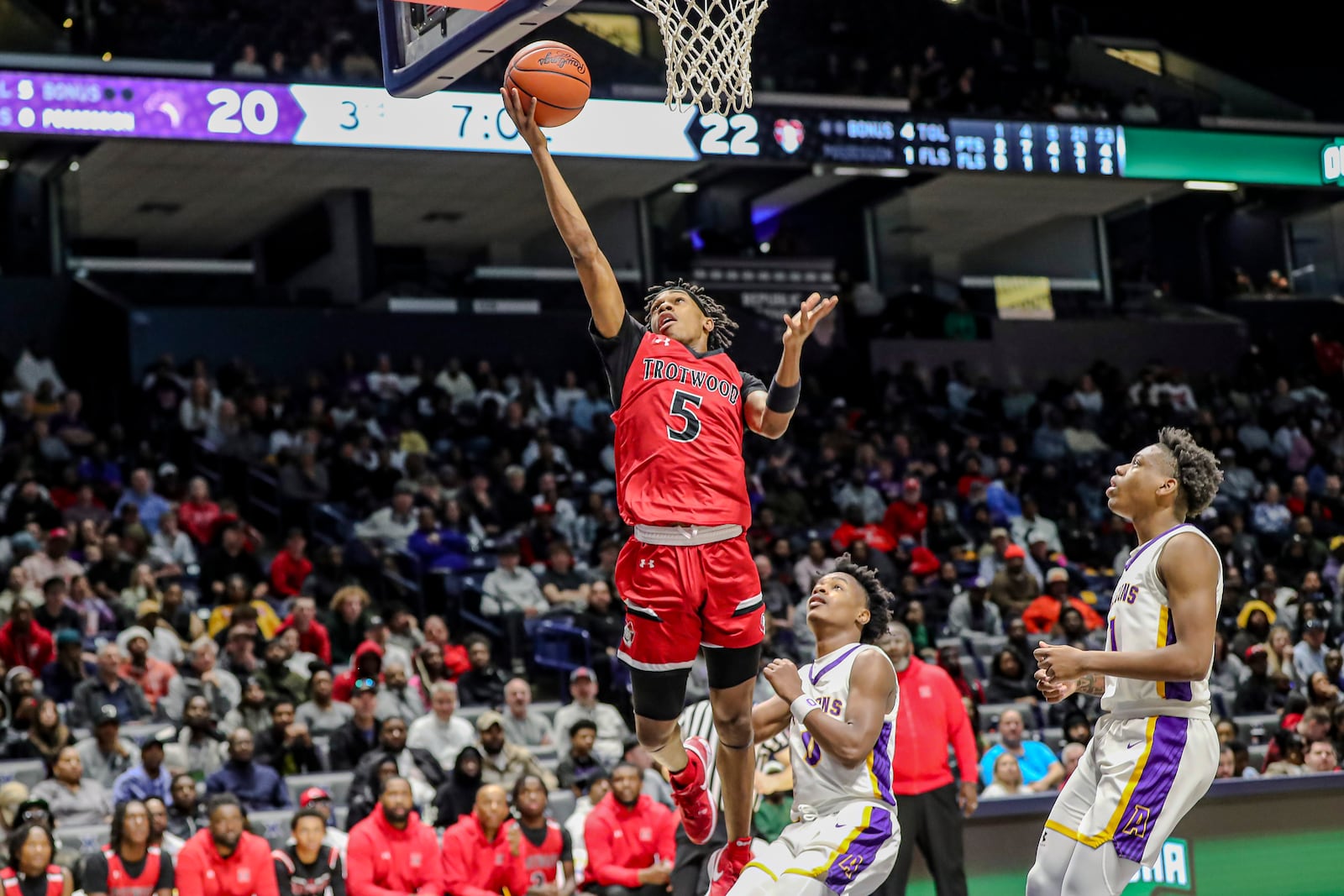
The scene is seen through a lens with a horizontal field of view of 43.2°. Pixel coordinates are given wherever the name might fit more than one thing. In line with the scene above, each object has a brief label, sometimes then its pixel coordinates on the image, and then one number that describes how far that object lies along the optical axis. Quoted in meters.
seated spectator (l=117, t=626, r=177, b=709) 11.60
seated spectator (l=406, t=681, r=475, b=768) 11.27
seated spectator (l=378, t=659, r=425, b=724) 11.62
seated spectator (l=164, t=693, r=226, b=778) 10.70
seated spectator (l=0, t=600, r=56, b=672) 11.69
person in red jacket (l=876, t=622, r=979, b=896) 8.59
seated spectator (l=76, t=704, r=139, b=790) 10.51
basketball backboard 5.79
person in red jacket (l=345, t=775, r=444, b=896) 9.73
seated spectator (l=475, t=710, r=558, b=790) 10.92
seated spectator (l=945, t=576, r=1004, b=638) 15.17
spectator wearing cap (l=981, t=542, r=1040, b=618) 15.55
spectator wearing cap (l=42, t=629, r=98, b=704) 11.43
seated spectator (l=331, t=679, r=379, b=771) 11.21
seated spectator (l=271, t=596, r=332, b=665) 12.59
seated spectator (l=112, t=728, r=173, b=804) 10.12
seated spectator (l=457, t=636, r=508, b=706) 12.65
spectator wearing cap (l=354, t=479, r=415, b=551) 15.46
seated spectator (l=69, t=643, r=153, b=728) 11.17
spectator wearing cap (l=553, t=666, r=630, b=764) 11.95
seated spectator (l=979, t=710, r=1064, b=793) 11.61
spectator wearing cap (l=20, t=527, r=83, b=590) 12.76
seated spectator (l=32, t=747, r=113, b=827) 10.11
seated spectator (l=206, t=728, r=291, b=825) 10.43
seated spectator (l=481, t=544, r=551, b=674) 13.95
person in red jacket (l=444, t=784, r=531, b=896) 9.89
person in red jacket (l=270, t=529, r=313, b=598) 13.98
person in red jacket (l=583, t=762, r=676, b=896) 10.06
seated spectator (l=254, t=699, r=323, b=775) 11.04
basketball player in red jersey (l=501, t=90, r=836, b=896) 5.61
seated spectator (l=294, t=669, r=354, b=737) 11.59
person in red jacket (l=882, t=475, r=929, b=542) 17.45
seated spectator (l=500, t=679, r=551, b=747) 11.92
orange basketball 5.50
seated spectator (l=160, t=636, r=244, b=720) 11.44
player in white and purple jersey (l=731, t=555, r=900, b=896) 5.54
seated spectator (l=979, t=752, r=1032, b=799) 11.24
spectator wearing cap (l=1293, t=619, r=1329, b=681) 14.81
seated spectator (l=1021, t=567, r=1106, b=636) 15.08
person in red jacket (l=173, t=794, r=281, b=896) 9.28
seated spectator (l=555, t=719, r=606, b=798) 11.34
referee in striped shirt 8.43
